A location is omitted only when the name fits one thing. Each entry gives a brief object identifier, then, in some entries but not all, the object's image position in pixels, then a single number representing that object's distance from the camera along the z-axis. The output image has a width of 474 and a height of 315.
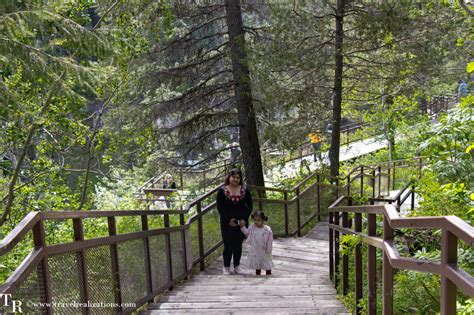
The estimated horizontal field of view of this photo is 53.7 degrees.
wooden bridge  2.61
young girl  6.74
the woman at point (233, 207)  6.55
